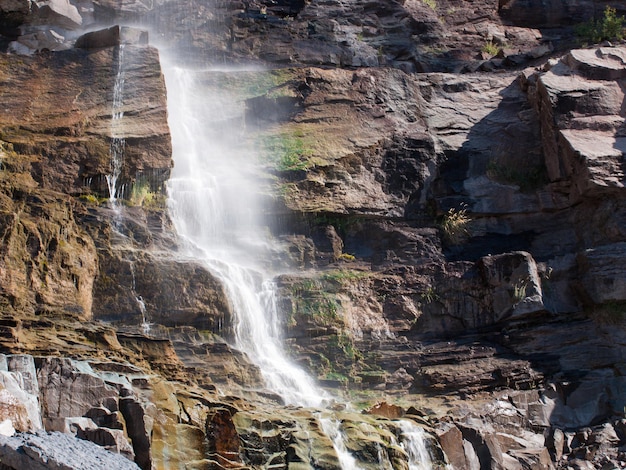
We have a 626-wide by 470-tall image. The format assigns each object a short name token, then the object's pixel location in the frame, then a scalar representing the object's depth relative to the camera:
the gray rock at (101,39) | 24.27
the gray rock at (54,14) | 26.91
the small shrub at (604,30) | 29.83
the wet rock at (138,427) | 13.09
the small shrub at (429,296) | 22.95
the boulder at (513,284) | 22.11
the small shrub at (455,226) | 24.55
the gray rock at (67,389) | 13.50
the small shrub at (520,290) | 22.16
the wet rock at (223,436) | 14.24
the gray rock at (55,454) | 11.48
